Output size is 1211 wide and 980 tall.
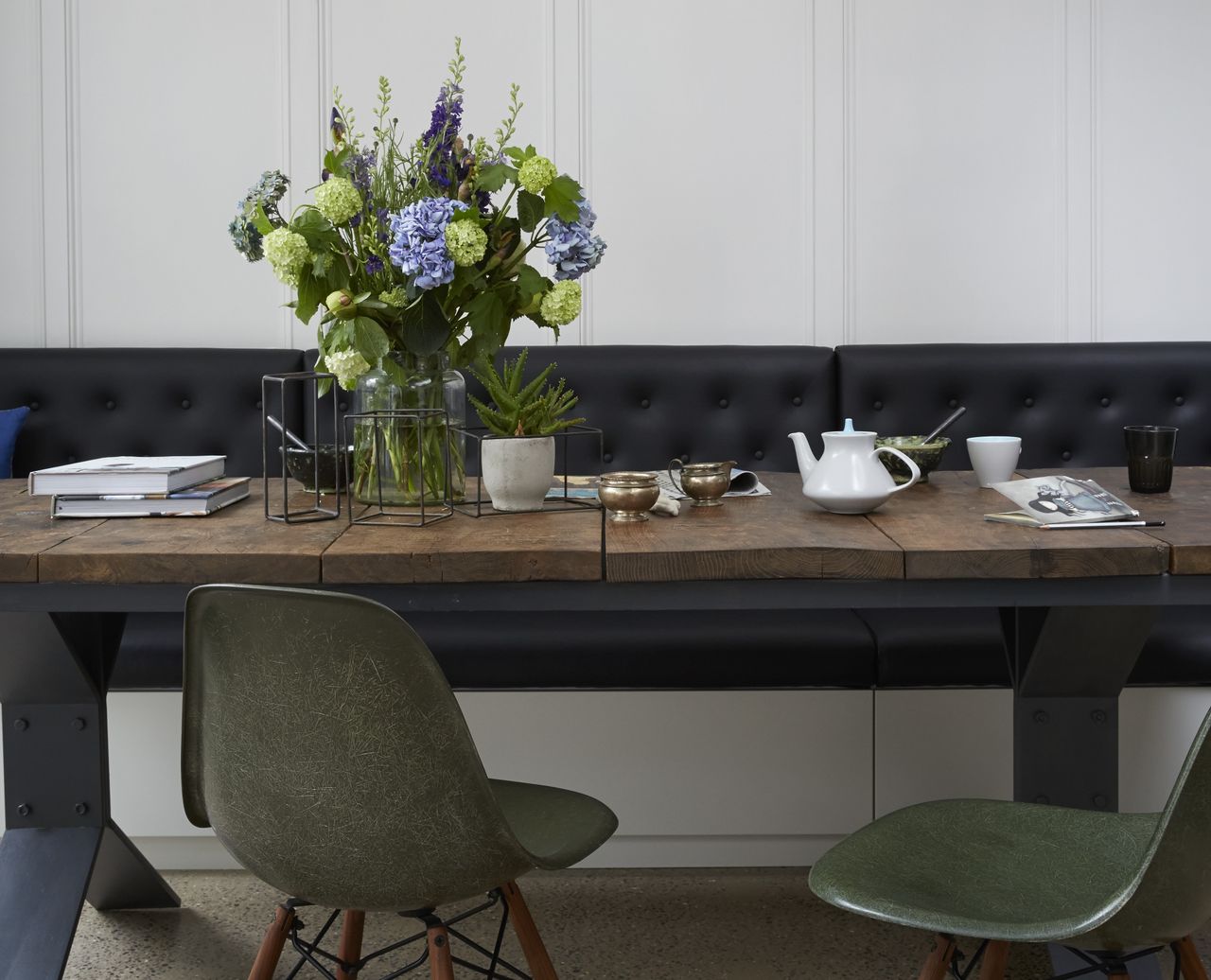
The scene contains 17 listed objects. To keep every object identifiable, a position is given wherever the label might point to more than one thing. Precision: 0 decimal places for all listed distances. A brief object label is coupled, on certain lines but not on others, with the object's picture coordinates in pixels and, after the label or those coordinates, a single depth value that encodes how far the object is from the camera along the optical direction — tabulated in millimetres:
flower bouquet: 1715
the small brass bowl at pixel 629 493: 1678
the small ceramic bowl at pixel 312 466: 1860
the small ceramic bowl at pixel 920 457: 2002
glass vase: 1775
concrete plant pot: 1723
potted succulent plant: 1729
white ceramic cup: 2027
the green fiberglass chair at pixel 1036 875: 1054
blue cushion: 2943
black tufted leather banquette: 3092
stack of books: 1763
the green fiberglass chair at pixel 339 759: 1136
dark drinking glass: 1904
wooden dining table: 1469
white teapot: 1698
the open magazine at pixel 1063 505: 1615
